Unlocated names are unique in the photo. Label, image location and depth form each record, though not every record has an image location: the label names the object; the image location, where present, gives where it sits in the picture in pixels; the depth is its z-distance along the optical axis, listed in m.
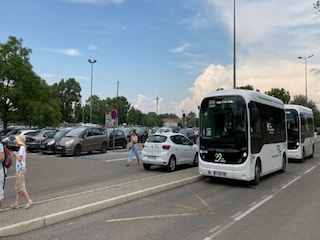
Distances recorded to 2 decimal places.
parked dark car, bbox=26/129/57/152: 18.22
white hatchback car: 10.86
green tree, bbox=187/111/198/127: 85.94
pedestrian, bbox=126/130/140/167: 12.79
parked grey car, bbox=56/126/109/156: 15.84
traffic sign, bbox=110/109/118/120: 18.57
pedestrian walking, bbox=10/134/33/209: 5.57
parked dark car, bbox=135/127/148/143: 29.44
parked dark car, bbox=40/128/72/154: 16.60
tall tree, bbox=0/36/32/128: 21.30
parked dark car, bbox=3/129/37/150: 17.86
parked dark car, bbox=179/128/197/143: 25.45
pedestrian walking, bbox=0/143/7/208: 5.43
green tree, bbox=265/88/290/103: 51.53
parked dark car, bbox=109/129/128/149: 20.83
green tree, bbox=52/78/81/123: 84.99
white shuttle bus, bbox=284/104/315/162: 14.30
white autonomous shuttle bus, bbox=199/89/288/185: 8.31
